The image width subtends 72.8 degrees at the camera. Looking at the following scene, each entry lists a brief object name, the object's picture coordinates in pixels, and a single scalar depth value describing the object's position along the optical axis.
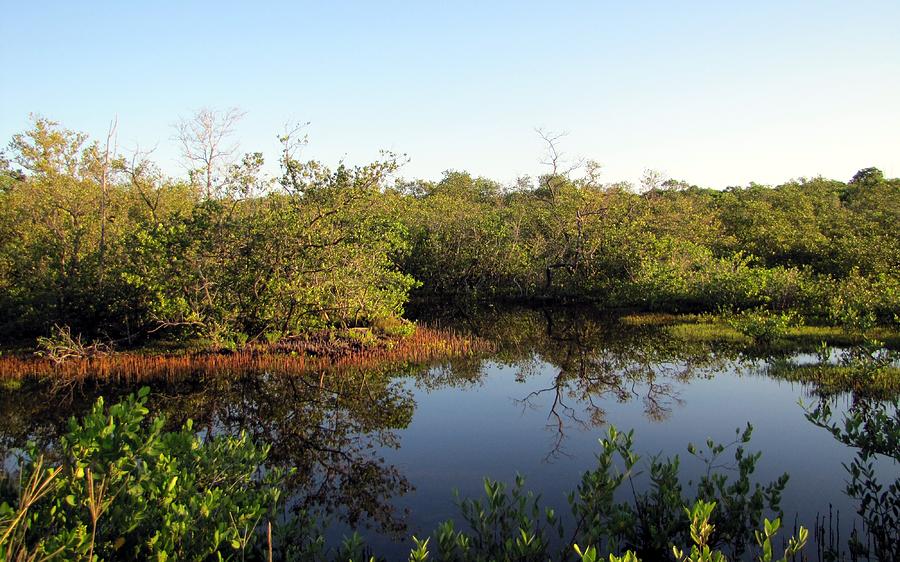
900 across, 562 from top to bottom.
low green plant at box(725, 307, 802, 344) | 15.03
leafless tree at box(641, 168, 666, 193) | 30.50
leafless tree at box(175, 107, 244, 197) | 14.95
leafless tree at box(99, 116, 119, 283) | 15.96
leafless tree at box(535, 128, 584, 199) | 27.78
